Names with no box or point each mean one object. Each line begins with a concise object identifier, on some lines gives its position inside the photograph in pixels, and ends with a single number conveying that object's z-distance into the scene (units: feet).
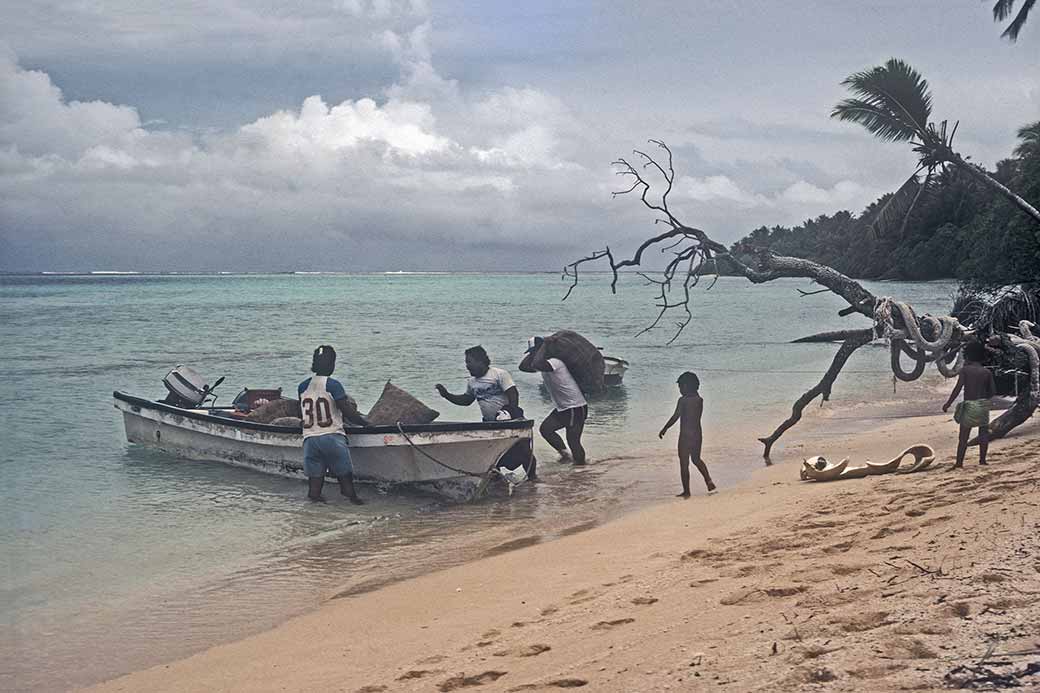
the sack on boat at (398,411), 37.27
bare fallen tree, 35.37
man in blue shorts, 34.99
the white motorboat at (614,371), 72.02
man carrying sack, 39.68
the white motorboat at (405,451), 35.37
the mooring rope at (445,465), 35.58
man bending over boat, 37.14
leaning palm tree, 42.45
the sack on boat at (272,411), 41.55
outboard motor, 46.88
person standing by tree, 26.71
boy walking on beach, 31.96
